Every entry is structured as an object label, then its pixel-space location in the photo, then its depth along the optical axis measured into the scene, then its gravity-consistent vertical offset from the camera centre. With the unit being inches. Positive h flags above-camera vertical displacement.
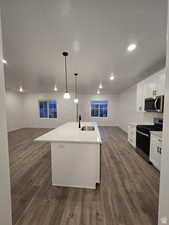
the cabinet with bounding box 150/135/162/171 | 89.4 -37.6
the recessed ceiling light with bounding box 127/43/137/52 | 79.0 +48.8
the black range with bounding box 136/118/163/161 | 110.9 -31.9
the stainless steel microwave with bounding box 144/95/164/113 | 101.8 +5.2
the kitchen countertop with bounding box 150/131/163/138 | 89.8 -22.1
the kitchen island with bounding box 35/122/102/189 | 73.1 -37.1
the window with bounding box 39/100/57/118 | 297.9 +0.4
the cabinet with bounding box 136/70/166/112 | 105.3 +25.2
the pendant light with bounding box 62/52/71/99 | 89.6 +48.3
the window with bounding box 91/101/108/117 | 298.4 +0.3
